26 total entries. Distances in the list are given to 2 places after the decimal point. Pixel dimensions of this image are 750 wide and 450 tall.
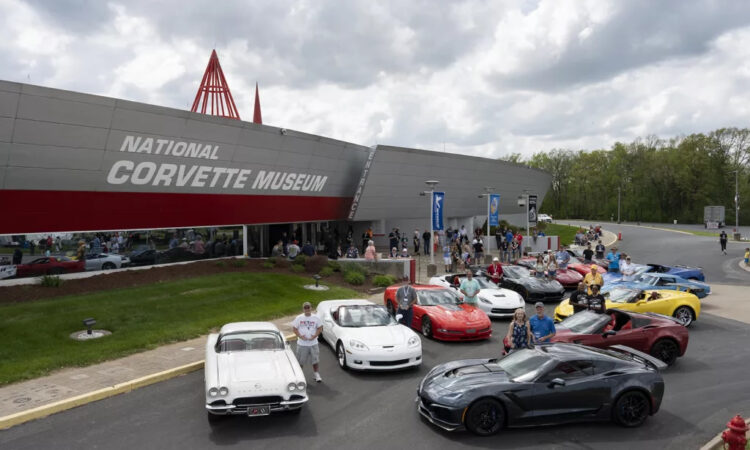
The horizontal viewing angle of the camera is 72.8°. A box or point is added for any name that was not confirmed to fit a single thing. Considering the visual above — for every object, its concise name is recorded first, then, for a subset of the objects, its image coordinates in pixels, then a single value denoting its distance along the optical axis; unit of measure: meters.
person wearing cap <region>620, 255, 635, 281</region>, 19.97
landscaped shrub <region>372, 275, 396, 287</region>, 22.44
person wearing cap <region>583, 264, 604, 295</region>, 16.33
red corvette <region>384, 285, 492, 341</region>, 12.86
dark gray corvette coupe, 7.33
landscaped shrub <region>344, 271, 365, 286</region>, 22.19
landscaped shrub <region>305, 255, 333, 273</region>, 23.72
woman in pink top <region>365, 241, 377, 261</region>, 24.84
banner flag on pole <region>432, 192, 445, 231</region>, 27.17
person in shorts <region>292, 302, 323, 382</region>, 9.57
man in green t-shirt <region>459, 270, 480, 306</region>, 14.16
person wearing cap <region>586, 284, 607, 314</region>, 12.02
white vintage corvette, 7.36
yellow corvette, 14.48
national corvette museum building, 16.03
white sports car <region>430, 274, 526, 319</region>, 15.91
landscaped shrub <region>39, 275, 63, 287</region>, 16.39
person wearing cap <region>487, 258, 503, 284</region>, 20.29
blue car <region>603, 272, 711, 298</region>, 17.55
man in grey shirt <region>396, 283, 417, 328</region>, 12.87
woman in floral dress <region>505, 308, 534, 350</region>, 9.55
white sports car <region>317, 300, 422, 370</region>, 10.11
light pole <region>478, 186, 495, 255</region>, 32.87
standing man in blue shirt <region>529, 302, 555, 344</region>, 10.12
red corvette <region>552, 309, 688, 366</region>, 10.71
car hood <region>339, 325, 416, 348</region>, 10.38
